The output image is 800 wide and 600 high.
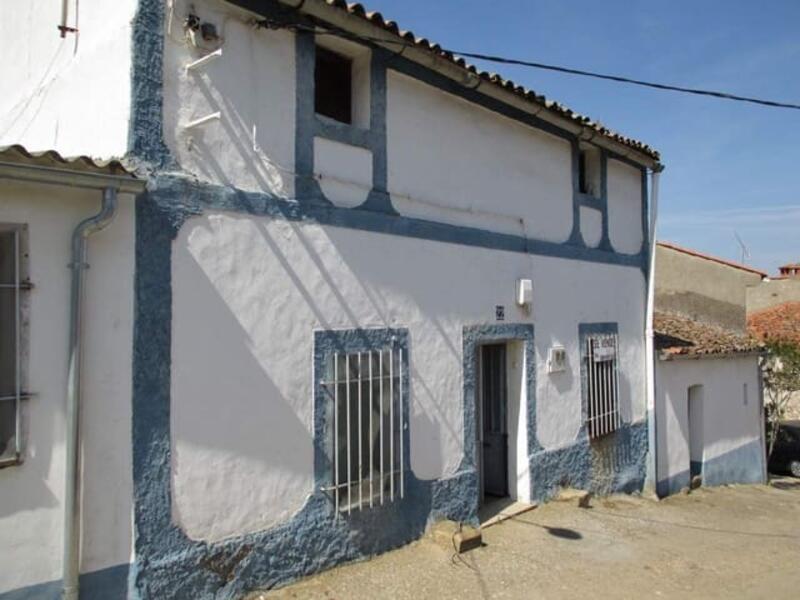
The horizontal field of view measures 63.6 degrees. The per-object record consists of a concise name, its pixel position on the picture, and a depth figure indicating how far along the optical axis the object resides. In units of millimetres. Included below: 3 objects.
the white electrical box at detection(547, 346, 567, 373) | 8555
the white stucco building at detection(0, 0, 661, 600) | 4215
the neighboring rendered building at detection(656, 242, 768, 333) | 14633
